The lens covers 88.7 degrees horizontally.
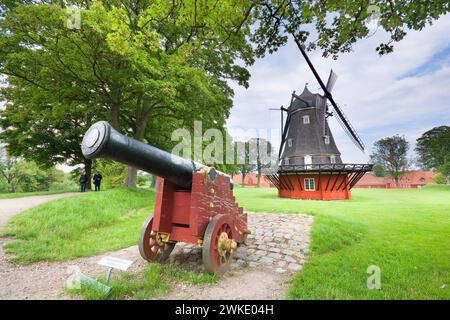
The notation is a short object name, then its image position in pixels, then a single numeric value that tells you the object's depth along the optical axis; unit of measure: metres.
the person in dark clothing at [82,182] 17.41
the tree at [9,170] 37.69
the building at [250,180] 62.28
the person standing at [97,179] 16.06
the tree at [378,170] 53.90
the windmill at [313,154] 20.00
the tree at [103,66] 9.06
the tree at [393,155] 48.94
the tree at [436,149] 42.57
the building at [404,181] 59.69
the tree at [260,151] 51.34
